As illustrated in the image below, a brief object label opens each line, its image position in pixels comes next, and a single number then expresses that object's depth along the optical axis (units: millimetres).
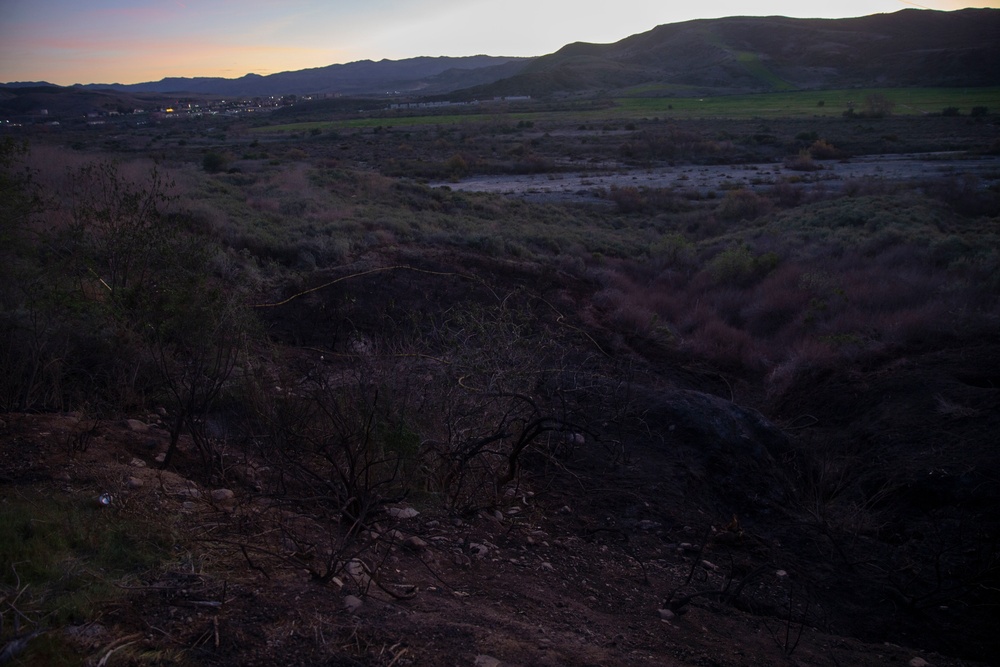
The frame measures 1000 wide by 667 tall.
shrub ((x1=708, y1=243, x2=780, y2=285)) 14719
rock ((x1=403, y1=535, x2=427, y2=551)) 4102
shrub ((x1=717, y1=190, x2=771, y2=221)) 23703
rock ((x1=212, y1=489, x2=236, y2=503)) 4134
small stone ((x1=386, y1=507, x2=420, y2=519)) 4523
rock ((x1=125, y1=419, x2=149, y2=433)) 5074
